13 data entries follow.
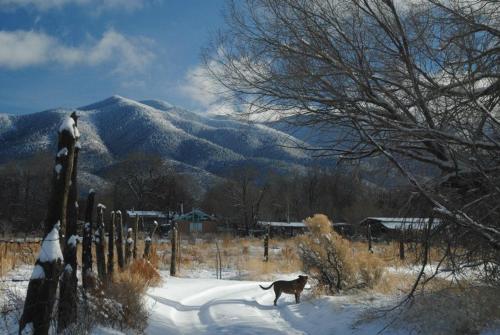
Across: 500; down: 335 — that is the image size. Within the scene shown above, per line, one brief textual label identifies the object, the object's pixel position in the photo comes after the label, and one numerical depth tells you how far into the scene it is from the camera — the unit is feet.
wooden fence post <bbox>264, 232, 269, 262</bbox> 67.51
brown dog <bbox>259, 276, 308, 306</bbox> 33.32
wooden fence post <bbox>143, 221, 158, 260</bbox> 44.49
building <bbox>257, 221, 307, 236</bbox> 179.73
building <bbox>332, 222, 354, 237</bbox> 179.69
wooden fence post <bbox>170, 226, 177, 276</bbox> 52.60
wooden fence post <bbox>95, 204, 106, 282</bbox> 29.04
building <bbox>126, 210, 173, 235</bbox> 195.46
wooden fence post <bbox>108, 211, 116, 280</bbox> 31.12
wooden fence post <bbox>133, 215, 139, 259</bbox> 47.95
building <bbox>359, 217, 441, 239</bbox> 146.37
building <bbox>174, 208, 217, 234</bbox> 199.93
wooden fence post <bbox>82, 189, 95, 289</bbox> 23.08
